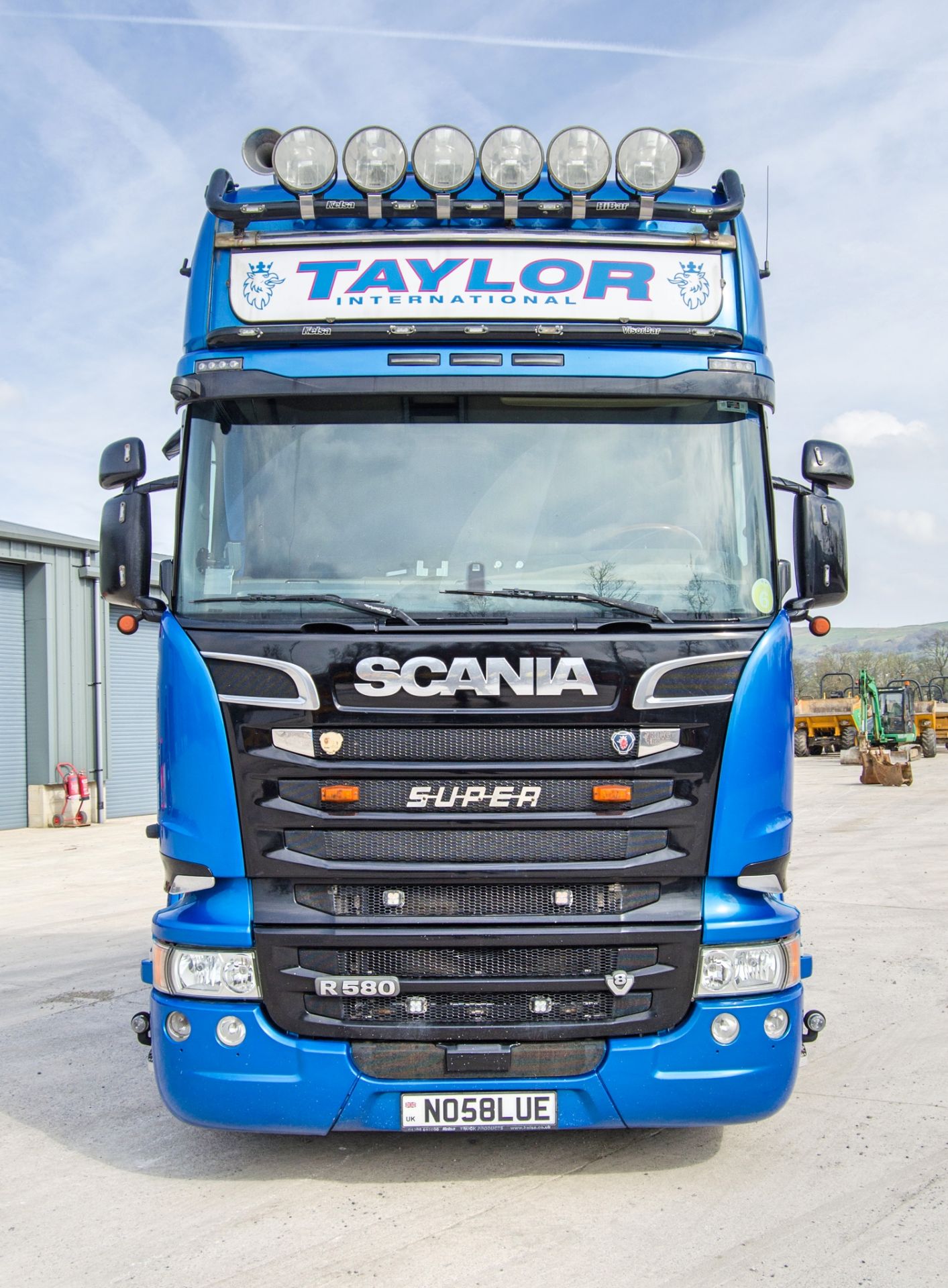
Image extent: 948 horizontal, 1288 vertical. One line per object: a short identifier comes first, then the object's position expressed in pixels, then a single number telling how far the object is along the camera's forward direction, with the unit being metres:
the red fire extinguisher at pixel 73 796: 19.28
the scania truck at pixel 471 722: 3.86
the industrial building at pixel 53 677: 19.12
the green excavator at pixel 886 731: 26.28
